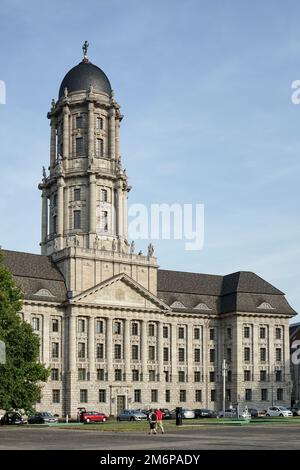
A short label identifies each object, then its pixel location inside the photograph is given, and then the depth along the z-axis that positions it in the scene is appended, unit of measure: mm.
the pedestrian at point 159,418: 49888
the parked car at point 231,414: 86275
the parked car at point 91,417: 82062
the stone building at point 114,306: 104250
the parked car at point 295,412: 99156
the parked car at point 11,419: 80188
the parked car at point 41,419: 80456
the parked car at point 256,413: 96662
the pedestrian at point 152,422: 47938
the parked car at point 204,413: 93375
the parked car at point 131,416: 81938
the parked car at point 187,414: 91438
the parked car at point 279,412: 92925
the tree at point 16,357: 66500
